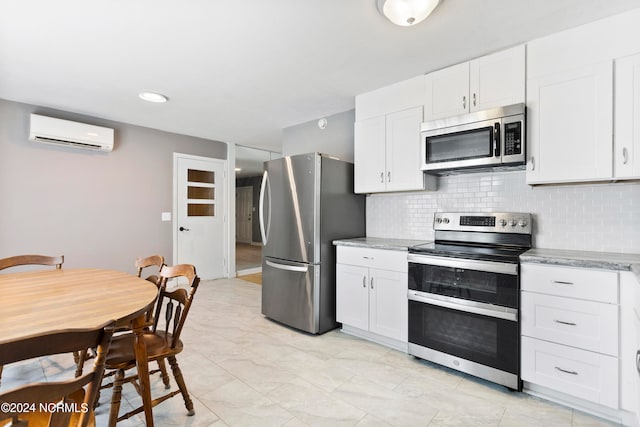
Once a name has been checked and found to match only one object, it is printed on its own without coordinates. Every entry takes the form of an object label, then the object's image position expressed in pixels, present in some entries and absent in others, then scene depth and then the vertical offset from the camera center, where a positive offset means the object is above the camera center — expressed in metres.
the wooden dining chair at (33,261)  2.27 -0.39
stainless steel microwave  2.21 +0.58
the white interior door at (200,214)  4.91 -0.02
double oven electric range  2.01 -0.59
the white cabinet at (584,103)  1.89 +0.74
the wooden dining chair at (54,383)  0.68 -0.41
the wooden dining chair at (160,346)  1.55 -0.75
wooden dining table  1.19 -0.43
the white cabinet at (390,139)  2.80 +0.72
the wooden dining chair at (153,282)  1.84 -0.47
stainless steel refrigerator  3.00 -0.18
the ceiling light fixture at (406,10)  1.77 +1.20
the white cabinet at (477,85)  2.28 +1.03
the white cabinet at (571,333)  1.72 -0.69
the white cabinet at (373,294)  2.61 -0.72
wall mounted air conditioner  3.50 +0.93
